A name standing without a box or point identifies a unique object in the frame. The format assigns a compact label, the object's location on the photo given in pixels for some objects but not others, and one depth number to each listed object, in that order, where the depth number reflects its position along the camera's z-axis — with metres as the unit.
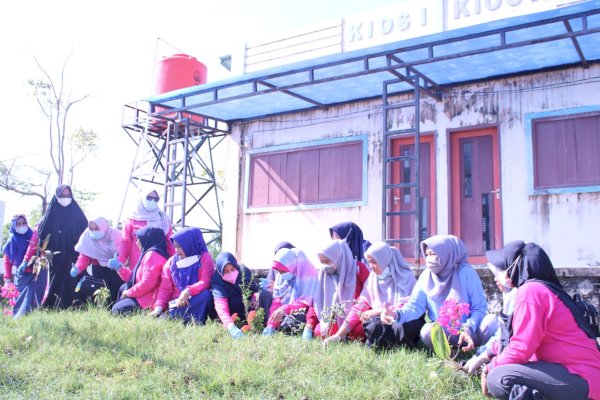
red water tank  11.18
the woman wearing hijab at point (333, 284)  5.03
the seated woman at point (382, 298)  4.41
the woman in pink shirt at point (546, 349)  3.04
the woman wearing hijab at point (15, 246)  7.67
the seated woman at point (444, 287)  4.22
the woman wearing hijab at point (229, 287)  5.64
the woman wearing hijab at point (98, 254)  6.97
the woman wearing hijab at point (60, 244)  7.07
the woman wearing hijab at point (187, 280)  5.77
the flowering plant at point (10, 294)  7.07
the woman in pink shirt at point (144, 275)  6.14
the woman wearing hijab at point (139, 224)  6.92
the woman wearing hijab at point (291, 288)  5.20
